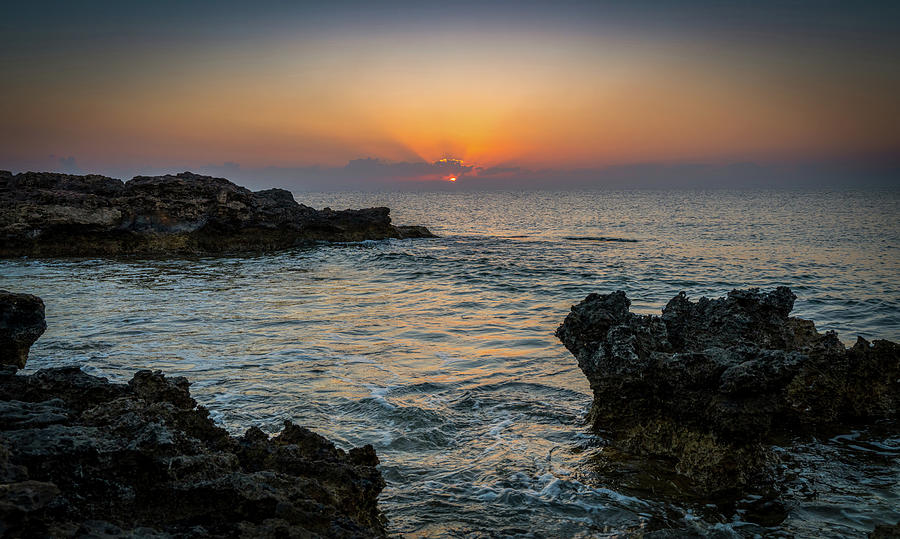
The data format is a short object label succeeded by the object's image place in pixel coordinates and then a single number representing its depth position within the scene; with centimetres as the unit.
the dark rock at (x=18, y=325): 658
